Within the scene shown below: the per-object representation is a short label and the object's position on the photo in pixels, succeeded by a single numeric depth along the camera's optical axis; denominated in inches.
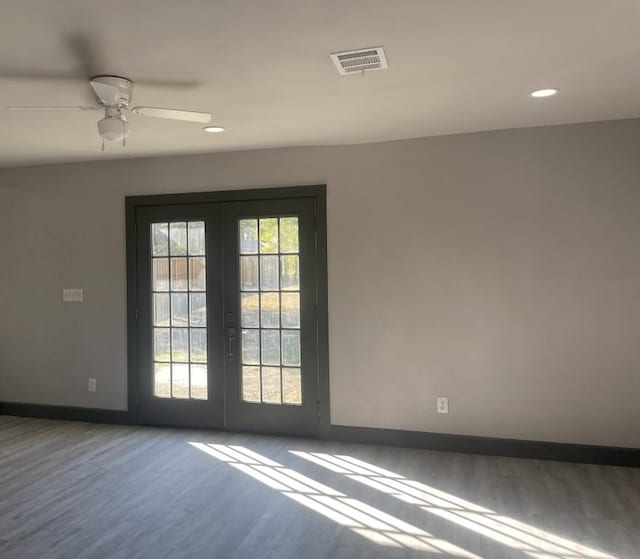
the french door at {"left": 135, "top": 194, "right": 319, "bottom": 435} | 183.6
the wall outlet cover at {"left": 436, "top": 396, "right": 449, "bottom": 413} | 169.3
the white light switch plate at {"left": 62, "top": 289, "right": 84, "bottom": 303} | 208.1
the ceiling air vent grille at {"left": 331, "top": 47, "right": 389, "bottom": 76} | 101.2
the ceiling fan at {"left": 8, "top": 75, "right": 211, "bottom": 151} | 110.6
